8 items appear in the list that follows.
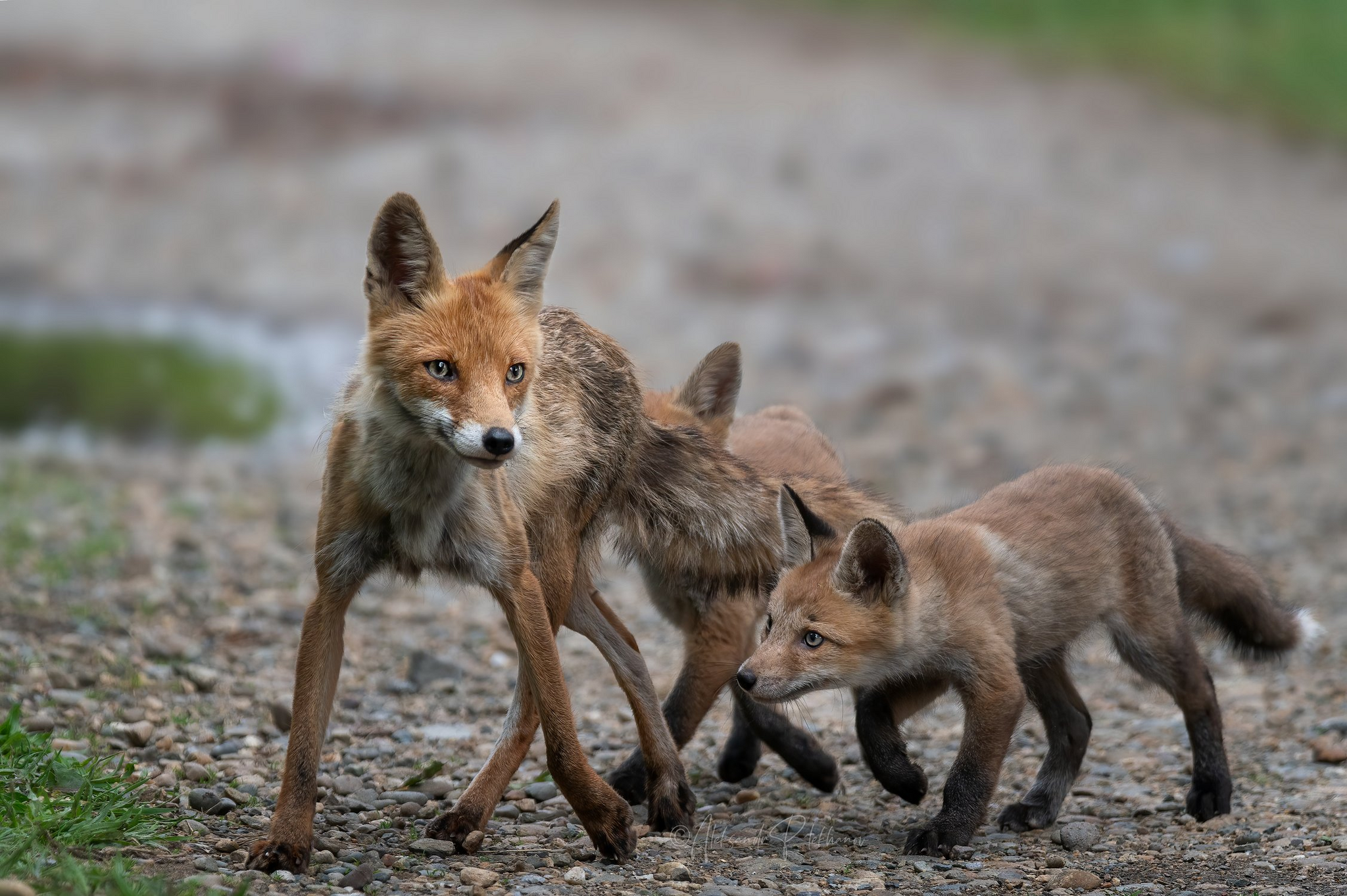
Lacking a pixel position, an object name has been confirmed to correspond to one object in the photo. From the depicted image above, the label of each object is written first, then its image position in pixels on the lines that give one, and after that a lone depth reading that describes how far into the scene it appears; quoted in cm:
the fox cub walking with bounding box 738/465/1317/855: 1144
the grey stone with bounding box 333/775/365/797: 1217
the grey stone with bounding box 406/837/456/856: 1071
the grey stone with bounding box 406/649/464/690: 1597
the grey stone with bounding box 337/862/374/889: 968
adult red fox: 984
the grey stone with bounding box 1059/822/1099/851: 1170
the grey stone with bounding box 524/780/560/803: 1263
